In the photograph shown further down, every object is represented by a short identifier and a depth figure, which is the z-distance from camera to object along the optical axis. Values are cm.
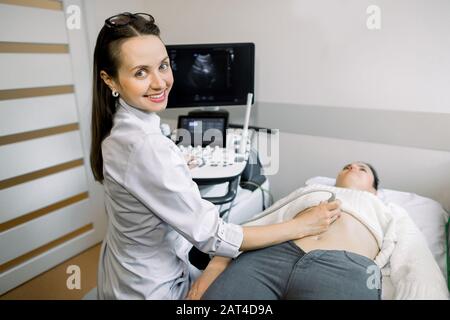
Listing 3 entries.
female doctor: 83
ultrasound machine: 170
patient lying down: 96
